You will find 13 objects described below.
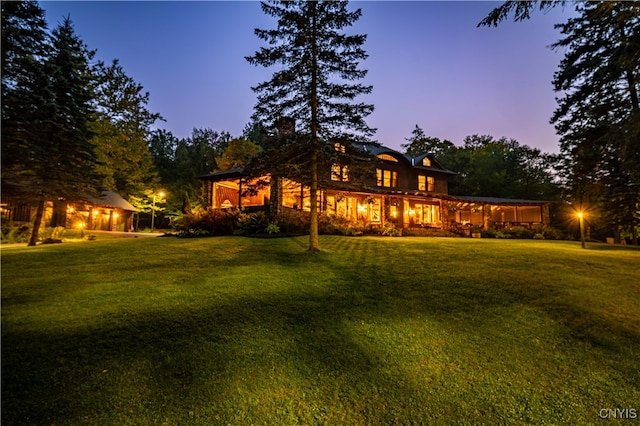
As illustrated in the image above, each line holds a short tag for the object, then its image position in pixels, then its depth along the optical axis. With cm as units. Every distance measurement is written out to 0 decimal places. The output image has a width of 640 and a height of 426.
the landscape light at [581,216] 1372
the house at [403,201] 2102
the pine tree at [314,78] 1055
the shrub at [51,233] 1630
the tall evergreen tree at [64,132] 1270
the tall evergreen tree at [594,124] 1183
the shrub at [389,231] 1856
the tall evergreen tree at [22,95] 985
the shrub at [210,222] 1530
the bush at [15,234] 1611
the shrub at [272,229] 1481
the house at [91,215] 2145
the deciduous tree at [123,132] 3009
